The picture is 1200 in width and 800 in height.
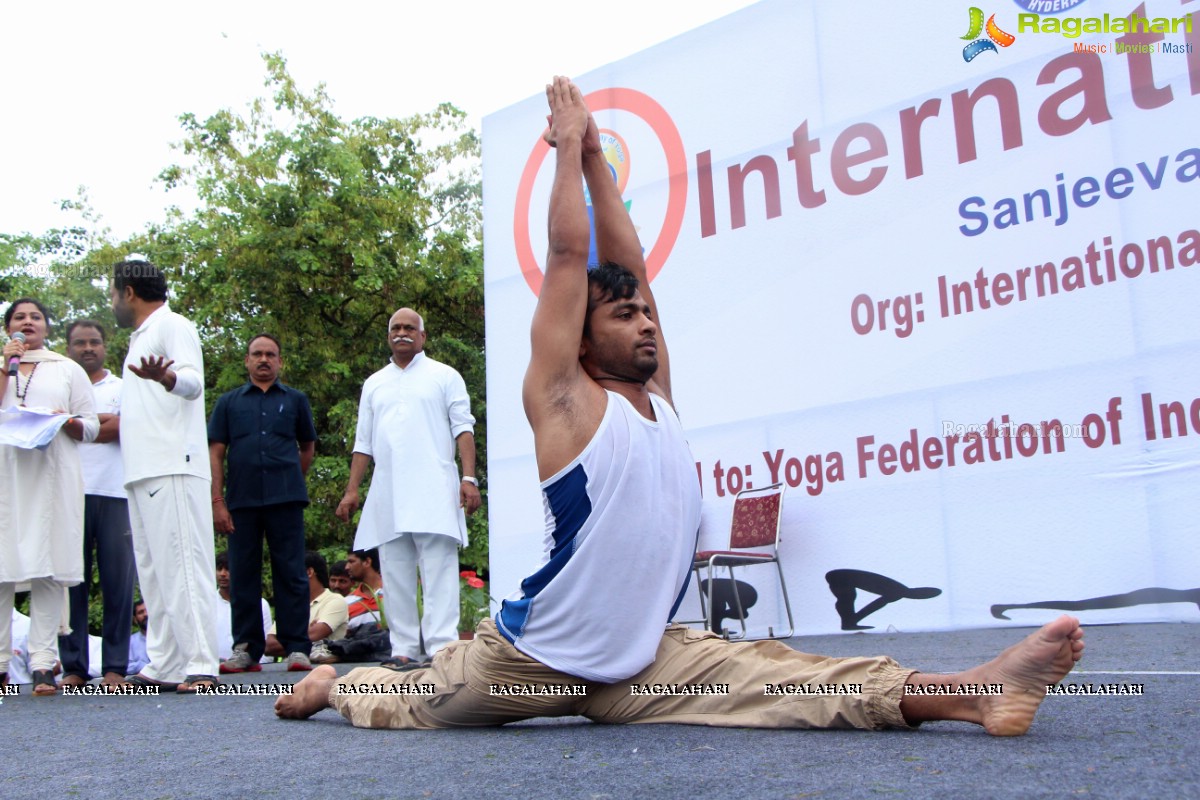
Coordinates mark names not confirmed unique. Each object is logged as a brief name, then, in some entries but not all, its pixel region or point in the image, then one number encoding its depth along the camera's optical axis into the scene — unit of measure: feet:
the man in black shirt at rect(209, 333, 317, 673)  17.93
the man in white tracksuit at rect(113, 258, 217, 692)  13.23
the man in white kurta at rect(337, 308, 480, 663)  16.70
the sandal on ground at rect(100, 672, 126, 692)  13.69
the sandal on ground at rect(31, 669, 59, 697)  13.73
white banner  16.72
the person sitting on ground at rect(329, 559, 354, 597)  26.61
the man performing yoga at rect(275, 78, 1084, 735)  7.34
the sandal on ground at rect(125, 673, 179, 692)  13.42
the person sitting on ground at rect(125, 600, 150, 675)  18.79
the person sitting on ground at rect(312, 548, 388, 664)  18.99
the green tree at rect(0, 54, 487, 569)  46.37
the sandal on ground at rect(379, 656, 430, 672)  15.99
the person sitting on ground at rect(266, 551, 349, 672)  21.03
